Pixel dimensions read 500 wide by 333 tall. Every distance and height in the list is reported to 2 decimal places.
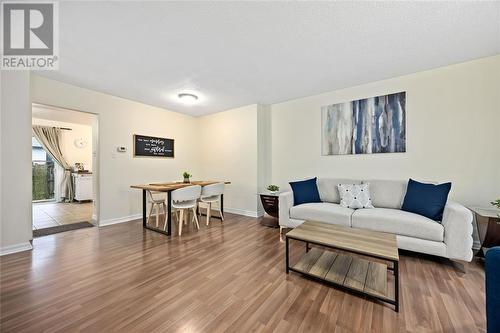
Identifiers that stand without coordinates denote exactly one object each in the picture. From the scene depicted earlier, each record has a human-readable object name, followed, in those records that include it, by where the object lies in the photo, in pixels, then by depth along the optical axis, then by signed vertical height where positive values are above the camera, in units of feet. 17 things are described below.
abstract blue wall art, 10.09 +2.26
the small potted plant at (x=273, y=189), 12.51 -1.47
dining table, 10.18 -1.63
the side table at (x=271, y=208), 11.62 -2.51
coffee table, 5.33 -3.43
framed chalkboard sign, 13.89 +1.53
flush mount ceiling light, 11.87 +4.31
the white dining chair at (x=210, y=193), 12.10 -1.67
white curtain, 18.51 +1.79
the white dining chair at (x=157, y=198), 11.82 -2.05
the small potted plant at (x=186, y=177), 13.04 -0.74
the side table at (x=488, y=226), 6.96 -2.25
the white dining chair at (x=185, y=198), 10.32 -1.72
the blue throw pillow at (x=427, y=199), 7.70 -1.39
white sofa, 6.69 -2.19
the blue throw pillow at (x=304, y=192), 10.85 -1.46
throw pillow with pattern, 9.51 -1.50
